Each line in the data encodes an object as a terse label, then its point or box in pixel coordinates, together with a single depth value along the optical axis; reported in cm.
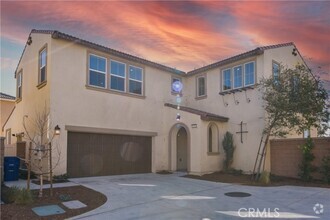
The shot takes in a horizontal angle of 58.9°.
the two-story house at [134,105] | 1452
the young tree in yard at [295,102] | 1402
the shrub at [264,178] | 1371
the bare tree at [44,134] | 1366
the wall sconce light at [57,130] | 1310
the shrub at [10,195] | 913
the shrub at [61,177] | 1350
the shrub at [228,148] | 1700
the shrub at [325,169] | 1330
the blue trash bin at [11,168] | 1317
